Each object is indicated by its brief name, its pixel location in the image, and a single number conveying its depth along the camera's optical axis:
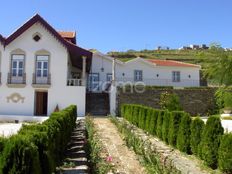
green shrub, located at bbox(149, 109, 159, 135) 8.17
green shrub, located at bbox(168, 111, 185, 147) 6.52
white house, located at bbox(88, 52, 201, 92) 20.58
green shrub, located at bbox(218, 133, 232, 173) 4.29
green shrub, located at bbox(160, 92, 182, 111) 15.88
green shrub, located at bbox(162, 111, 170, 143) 7.08
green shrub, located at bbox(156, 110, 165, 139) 7.63
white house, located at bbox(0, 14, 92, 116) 15.13
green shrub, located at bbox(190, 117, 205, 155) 5.44
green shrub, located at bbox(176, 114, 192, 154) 5.92
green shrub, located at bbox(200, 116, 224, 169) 4.78
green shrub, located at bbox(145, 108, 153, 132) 8.62
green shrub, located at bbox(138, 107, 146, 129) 9.38
